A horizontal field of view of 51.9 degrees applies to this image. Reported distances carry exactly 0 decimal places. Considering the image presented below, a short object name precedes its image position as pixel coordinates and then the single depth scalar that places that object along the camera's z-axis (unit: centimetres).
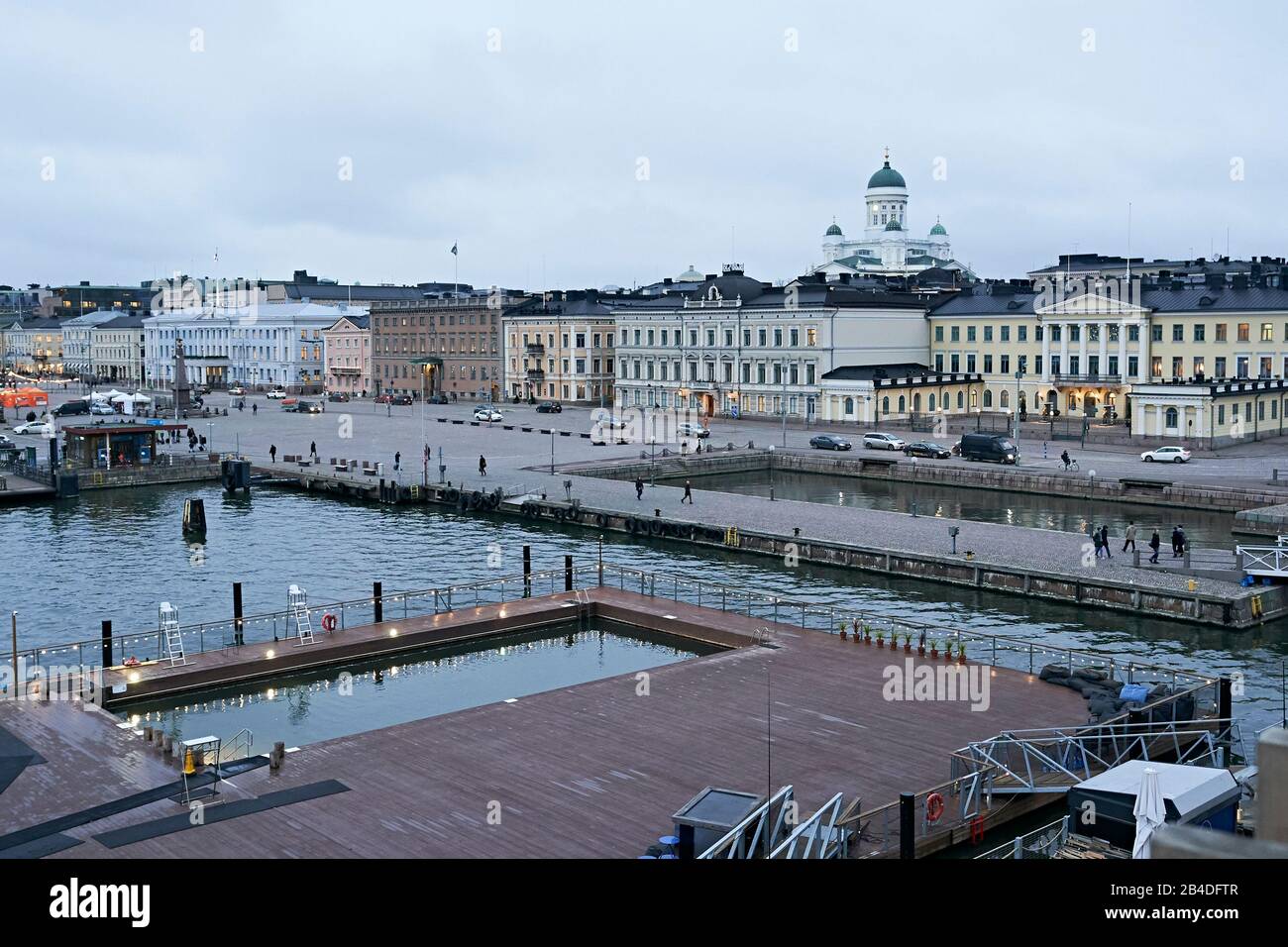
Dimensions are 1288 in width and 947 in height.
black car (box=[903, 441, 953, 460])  7025
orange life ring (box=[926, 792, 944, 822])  1872
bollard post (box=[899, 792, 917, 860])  1695
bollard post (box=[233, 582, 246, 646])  3067
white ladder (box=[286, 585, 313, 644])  3036
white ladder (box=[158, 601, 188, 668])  2817
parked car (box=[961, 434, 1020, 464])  6781
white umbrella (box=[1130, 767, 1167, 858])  1555
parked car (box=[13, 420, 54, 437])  8847
